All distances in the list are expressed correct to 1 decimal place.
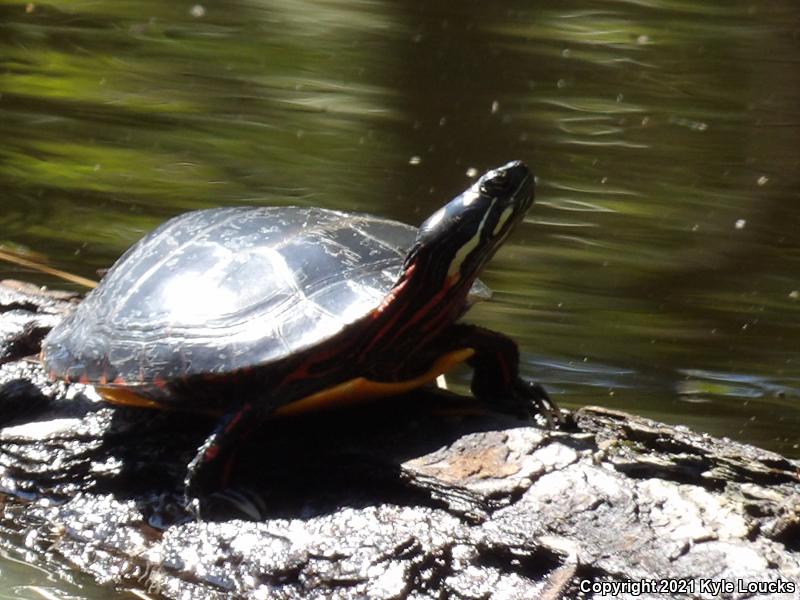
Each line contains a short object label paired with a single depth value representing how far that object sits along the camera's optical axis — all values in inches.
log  193.9
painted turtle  223.3
